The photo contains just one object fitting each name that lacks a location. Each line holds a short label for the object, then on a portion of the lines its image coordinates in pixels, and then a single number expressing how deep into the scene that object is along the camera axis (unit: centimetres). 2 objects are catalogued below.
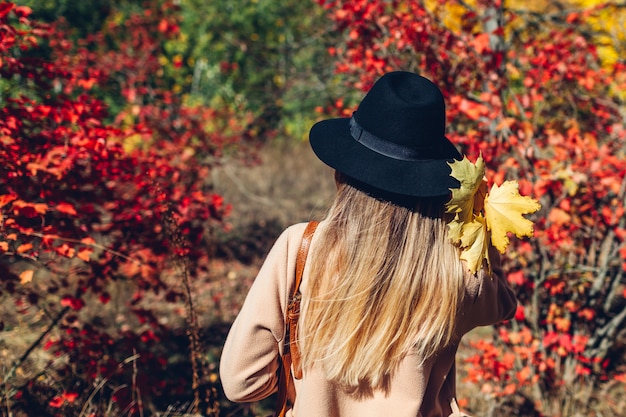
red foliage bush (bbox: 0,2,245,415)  238
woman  136
